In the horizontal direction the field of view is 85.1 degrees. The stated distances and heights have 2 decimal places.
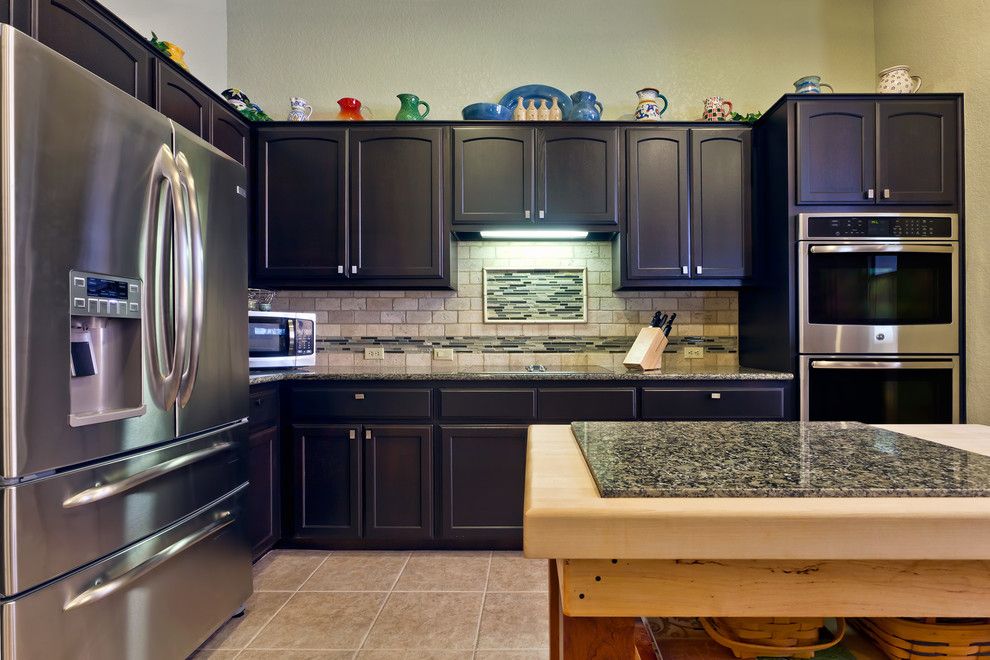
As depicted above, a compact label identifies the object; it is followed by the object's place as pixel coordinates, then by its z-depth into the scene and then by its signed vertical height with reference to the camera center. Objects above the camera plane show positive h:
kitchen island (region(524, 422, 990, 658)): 0.69 -0.28
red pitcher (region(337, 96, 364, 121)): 3.12 +1.30
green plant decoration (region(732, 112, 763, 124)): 3.00 +1.20
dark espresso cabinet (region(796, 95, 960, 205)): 2.64 +0.88
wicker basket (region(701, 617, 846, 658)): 0.81 -0.47
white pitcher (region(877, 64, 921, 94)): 2.74 +1.26
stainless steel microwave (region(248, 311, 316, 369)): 2.68 -0.03
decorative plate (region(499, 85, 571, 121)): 3.27 +1.44
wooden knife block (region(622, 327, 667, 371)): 2.88 -0.12
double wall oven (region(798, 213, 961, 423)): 2.59 +0.06
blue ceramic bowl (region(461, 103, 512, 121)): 3.03 +1.24
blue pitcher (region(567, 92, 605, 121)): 3.05 +1.27
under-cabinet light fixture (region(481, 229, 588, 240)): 3.06 +0.57
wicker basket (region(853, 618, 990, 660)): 0.78 -0.45
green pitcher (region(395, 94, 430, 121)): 3.06 +1.28
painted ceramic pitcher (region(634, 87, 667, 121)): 3.03 +1.27
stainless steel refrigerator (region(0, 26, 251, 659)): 1.17 -0.09
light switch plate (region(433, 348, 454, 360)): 3.32 -0.14
